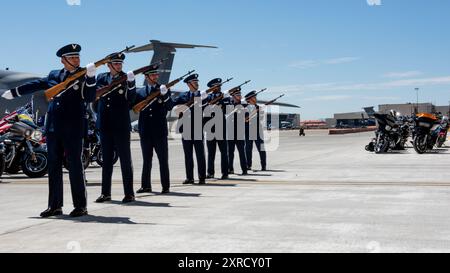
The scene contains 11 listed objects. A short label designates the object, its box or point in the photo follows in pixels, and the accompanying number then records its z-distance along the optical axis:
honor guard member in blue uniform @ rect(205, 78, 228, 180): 11.13
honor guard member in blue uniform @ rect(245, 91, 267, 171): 12.89
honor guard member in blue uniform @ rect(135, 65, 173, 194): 8.73
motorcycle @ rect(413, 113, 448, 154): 17.89
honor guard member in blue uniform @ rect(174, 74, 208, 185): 10.06
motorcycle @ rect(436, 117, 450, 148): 19.83
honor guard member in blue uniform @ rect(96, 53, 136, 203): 7.68
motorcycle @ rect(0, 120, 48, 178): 11.88
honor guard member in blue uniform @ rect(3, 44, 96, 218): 6.48
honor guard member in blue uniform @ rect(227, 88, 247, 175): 12.15
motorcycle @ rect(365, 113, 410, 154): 18.27
